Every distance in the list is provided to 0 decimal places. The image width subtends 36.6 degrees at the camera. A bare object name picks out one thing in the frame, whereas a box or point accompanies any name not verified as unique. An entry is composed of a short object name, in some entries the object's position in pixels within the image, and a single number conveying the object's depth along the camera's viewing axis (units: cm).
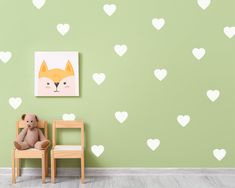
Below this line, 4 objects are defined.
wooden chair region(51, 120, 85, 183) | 313
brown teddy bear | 323
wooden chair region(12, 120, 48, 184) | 312
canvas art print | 336
